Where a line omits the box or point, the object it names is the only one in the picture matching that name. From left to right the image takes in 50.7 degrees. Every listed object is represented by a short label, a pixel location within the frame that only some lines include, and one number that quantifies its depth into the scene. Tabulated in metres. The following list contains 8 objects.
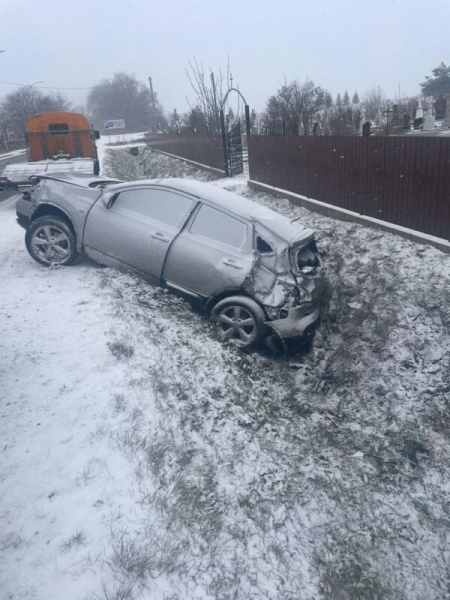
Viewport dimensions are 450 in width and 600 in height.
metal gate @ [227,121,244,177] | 18.09
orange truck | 16.19
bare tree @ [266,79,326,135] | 19.65
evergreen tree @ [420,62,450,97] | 50.22
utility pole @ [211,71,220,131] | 25.83
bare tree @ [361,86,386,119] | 38.40
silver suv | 5.67
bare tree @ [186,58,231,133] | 25.75
